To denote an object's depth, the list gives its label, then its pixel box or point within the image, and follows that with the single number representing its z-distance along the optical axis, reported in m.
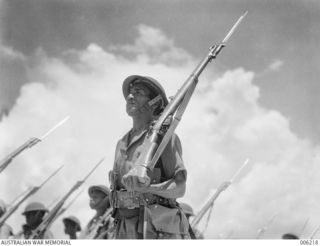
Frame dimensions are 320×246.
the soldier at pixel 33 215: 8.98
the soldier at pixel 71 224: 10.32
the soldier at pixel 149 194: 4.02
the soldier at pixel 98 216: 8.36
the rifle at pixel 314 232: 6.19
